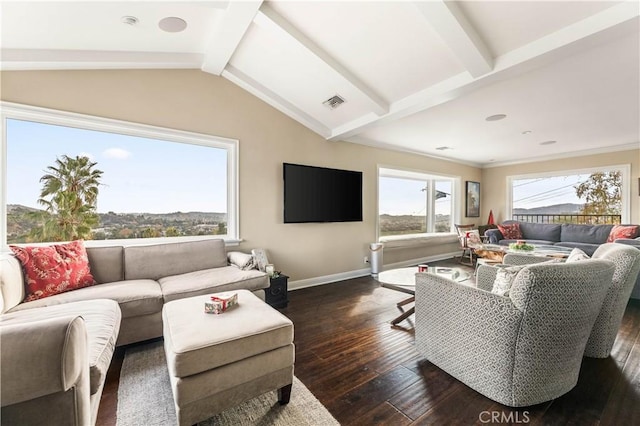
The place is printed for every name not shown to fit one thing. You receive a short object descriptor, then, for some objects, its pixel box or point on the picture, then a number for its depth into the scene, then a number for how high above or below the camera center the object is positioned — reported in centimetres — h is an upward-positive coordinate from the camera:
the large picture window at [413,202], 538 +22
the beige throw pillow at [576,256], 203 -34
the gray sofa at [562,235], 495 -46
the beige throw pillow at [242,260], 300 -55
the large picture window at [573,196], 521 +35
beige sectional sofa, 96 -64
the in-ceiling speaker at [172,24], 237 +172
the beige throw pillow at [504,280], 161 -42
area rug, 147 -115
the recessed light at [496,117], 364 +132
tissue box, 172 -60
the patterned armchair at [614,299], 193 -65
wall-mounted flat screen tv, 384 +28
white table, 257 -69
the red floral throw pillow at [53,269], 207 -46
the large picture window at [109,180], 245 +35
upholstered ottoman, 130 -76
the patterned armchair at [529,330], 142 -68
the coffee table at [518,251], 403 -63
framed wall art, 677 +34
